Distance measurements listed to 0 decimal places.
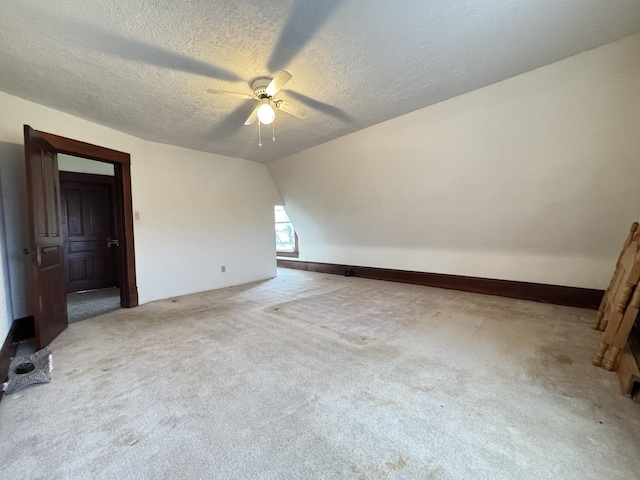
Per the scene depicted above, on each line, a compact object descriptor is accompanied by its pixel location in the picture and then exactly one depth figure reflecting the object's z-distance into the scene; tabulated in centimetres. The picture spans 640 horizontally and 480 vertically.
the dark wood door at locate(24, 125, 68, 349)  242
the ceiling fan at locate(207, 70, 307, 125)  209
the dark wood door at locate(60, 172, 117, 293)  467
